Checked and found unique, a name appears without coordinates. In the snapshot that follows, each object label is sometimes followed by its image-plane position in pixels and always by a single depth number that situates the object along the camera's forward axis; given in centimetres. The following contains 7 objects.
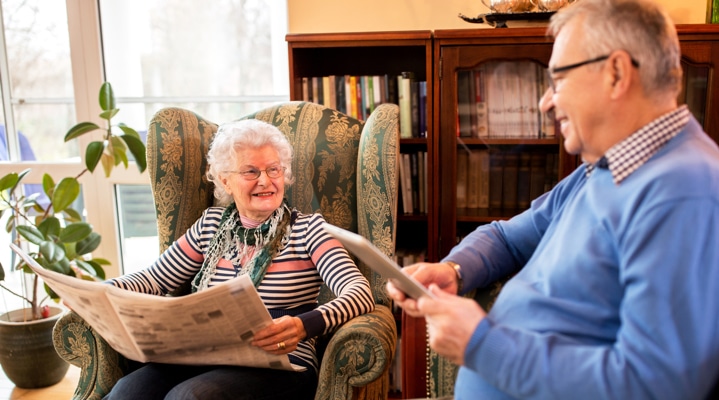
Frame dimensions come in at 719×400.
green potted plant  252
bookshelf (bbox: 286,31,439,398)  229
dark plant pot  255
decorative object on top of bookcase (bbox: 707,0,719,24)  225
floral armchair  164
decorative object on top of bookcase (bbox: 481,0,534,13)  222
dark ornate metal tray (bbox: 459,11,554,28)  219
